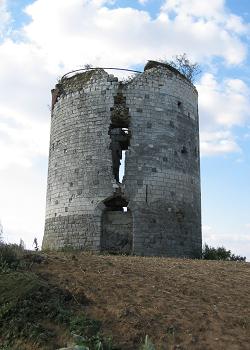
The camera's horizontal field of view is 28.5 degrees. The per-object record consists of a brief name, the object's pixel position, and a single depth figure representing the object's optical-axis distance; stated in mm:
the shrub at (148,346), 6233
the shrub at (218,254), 17875
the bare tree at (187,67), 20938
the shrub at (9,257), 9225
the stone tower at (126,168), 16047
